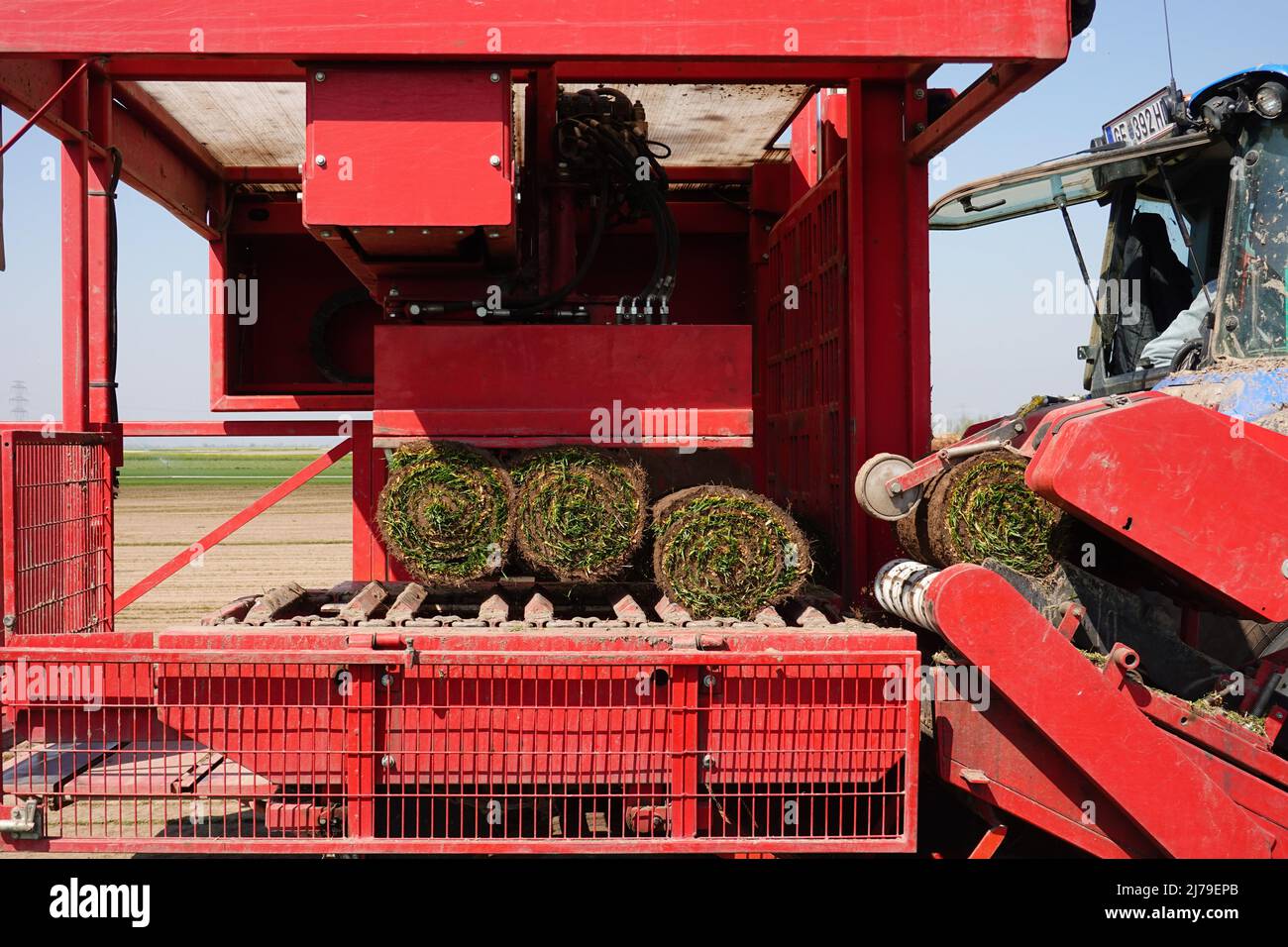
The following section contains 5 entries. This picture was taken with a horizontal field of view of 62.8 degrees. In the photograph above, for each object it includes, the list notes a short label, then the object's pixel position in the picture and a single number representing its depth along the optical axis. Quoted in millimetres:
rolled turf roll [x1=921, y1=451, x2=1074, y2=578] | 4547
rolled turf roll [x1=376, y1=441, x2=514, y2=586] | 4625
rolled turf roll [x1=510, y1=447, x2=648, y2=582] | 4621
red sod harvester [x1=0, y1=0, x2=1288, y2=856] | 4016
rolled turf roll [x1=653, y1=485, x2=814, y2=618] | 4660
